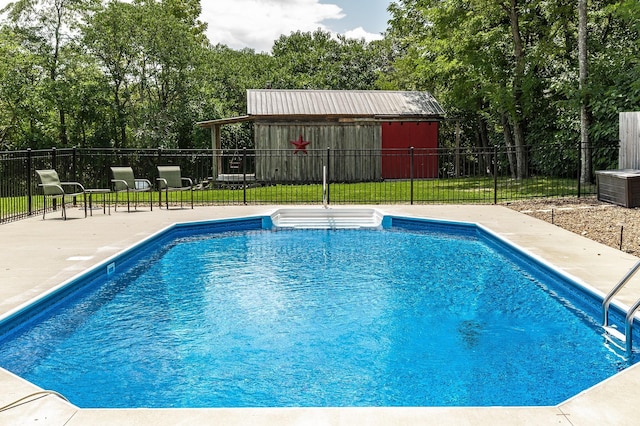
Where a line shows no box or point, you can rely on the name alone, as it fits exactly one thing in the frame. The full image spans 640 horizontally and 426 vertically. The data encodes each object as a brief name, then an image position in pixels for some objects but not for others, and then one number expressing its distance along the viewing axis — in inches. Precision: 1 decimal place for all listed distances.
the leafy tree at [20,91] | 1018.7
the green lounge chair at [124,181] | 523.5
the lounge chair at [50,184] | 451.2
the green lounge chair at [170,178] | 548.7
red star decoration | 870.4
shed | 869.8
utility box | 479.8
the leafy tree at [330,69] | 1396.4
